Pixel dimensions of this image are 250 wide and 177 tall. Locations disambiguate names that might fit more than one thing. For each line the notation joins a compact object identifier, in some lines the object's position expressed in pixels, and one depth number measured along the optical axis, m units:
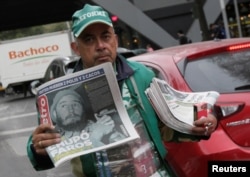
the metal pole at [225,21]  13.99
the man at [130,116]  1.81
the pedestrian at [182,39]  16.58
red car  2.82
